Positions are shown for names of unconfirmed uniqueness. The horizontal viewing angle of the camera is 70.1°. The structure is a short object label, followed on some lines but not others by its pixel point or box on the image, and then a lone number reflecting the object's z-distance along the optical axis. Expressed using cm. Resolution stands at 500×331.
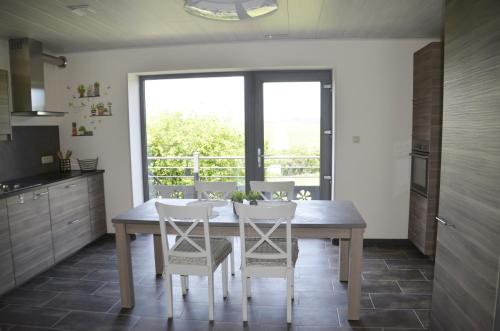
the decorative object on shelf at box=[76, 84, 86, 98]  466
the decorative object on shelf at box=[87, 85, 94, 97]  466
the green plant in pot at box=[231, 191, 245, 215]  292
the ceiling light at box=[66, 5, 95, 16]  291
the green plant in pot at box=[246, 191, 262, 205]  293
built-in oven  375
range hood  391
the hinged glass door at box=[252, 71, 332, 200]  451
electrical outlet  449
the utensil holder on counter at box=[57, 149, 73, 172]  464
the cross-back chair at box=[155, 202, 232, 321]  252
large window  454
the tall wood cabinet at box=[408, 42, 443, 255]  357
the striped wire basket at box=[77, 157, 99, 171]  465
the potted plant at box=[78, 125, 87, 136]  474
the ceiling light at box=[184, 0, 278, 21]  222
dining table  266
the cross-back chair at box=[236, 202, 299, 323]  245
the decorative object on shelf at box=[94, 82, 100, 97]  464
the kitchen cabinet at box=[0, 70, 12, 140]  346
